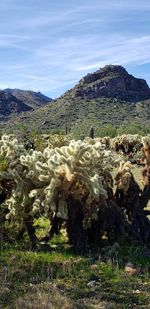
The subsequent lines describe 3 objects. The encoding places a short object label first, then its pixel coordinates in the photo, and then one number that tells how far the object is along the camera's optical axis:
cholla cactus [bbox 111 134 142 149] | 30.13
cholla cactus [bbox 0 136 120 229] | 7.84
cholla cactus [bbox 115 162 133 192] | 8.76
